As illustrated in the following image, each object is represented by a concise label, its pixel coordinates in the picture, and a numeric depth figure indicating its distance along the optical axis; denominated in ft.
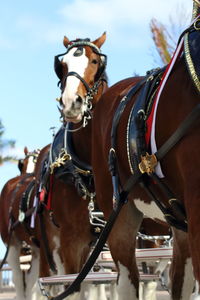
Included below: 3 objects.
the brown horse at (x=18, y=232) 63.62
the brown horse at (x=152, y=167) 23.08
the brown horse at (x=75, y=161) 39.81
